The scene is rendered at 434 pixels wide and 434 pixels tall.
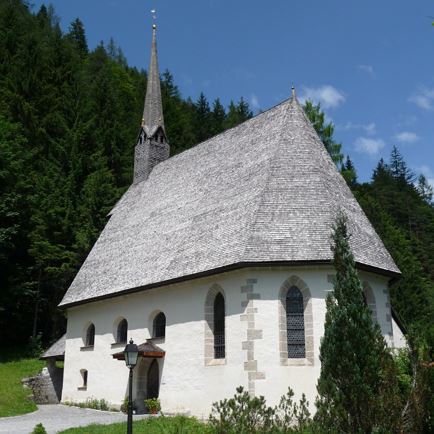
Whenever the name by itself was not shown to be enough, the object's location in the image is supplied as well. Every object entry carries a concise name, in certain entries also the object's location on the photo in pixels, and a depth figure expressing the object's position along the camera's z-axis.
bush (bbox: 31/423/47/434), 11.15
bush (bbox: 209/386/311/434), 9.01
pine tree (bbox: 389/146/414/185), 69.79
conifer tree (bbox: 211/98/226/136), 47.09
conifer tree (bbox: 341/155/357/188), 37.44
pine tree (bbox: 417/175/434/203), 78.13
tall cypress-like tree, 9.90
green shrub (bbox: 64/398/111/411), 18.83
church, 14.63
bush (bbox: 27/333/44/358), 26.76
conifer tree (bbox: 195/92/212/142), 46.53
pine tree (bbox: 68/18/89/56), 61.18
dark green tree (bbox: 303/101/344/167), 35.88
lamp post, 10.56
